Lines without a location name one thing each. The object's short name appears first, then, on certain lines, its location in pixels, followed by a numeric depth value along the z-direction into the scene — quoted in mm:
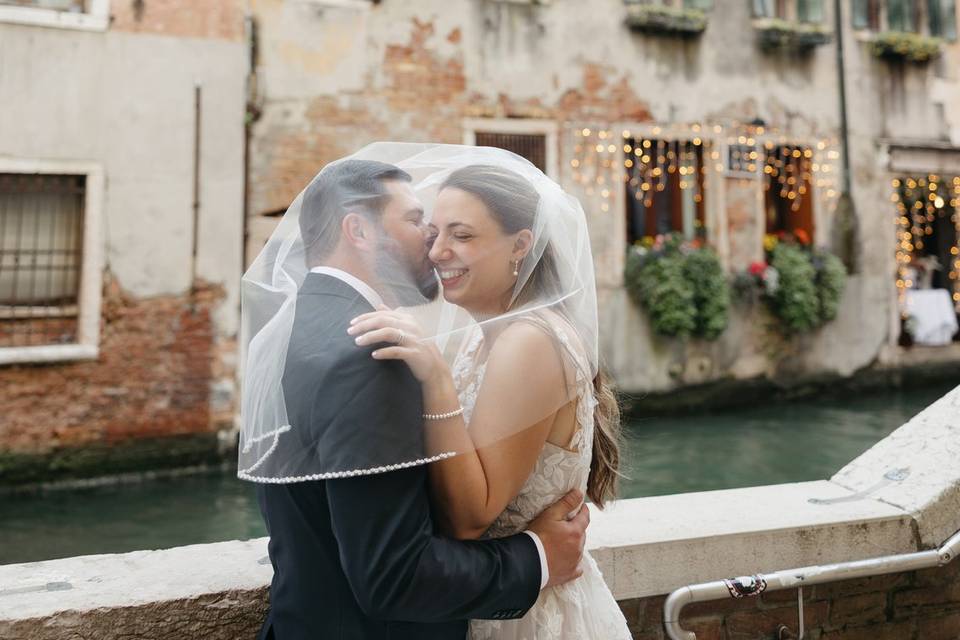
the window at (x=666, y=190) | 8812
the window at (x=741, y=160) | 8945
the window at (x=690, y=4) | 8773
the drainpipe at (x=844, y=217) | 9430
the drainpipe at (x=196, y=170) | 7000
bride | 1096
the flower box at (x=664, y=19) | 8500
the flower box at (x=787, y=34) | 8961
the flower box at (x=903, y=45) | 9469
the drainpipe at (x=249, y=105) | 7246
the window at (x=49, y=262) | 6461
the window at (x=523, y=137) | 8165
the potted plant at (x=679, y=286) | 8148
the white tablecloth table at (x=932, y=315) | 9625
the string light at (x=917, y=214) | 9750
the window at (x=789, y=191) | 9305
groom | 996
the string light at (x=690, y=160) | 8477
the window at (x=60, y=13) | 6449
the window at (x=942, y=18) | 9812
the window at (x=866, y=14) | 9445
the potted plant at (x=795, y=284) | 8688
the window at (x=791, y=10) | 9062
